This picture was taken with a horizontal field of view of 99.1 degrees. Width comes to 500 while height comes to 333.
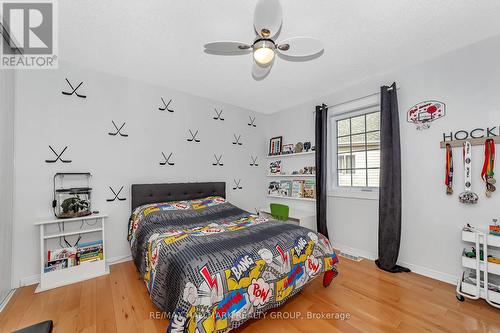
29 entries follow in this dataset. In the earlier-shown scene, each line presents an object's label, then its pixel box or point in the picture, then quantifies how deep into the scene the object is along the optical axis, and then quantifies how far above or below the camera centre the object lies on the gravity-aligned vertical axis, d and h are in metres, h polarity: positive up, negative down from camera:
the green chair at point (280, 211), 3.54 -0.77
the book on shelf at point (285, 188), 4.14 -0.43
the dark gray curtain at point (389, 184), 2.64 -0.23
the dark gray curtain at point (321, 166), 3.44 +0.00
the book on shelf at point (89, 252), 2.51 -1.03
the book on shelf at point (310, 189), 3.70 -0.40
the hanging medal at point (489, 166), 2.09 +0.00
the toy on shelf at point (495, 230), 1.96 -0.59
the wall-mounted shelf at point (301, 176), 3.77 -0.17
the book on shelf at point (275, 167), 4.42 -0.02
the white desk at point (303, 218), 3.40 -0.83
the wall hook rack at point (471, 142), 2.08 +0.26
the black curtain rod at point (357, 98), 2.95 +1.01
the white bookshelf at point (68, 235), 2.29 -0.90
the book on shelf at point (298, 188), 3.89 -0.41
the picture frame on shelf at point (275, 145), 4.38 +0.45
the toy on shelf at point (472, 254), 2.02 -0.86
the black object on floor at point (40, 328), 1.07 -0.83
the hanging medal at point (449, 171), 2.34 -0.05
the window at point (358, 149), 3.15 +0.27
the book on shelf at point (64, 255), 2.37 -1.01
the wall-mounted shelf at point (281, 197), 3.79 -0.61
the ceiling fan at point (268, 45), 1.44 +1.00
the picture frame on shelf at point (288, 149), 4.12 +0.34
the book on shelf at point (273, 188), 4.38 -0.46
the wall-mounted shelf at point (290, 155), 3.73 +0.22
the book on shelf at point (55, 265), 2.33 -1.10
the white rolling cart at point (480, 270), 1.89 -0.96
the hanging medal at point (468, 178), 2.21 -0.12
